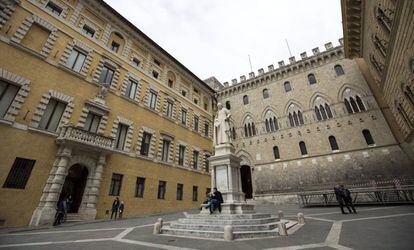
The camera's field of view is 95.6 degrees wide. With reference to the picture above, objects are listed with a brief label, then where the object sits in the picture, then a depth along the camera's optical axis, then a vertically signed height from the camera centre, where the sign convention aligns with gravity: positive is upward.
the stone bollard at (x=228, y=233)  5.61 -0.67
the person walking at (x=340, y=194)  10.20 +0.68
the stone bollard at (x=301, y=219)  8.13 -0.44
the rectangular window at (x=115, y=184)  13.67 +1.72
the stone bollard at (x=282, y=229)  6.06 -0.62
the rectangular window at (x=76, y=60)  13.68 +10.25
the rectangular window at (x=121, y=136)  15.13 +5.54
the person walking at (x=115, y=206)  12.63 +0.22
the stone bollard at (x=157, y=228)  7.18 -0.67
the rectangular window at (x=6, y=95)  10.11 +5.83
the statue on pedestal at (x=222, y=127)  10.21 +4.20
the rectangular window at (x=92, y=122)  13.56 +5.92
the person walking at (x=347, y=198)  10.03 +0.47
